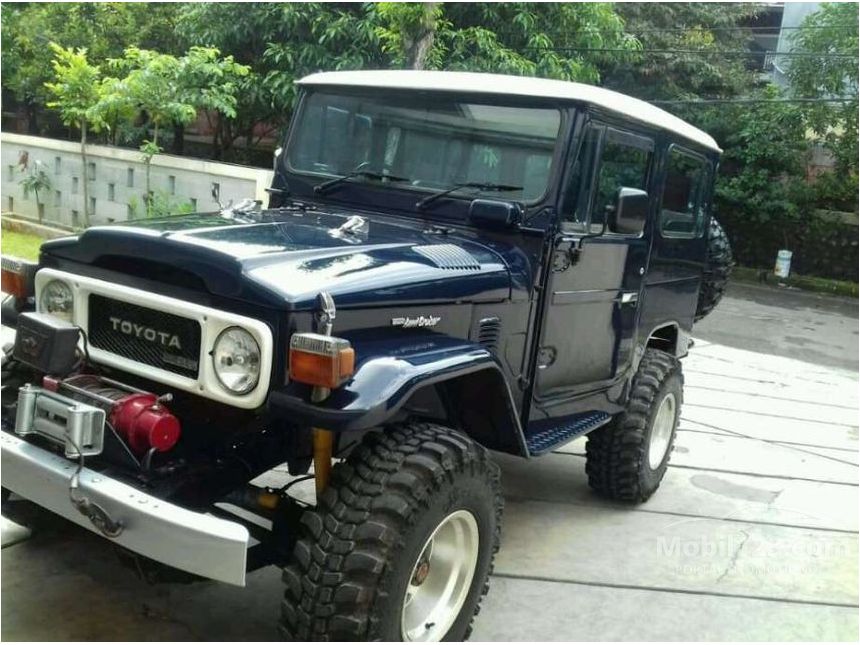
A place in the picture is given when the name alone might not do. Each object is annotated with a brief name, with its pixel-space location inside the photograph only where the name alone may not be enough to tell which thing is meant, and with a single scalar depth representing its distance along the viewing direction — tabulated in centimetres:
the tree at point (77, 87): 1309
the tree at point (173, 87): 1223
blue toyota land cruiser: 278
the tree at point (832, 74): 1970
